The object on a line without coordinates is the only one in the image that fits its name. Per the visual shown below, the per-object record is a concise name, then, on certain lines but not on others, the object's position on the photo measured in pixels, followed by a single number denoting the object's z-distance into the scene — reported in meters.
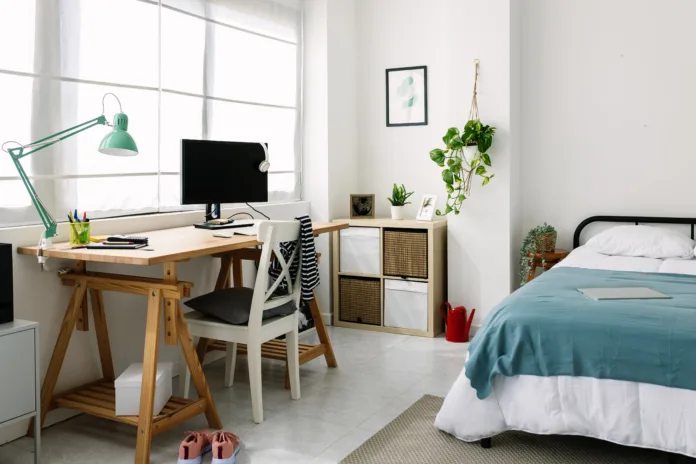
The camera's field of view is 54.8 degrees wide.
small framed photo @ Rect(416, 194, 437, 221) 4.66
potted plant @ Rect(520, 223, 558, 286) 4.36
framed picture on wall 4.95
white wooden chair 3.04
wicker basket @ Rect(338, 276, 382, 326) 4.74
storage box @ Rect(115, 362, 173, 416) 2.75
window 2.96
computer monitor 3.51
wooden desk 2.64
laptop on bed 2.79
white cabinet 2.44
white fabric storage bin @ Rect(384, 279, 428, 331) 4.58
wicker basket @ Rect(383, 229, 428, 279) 4.54
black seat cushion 3.08
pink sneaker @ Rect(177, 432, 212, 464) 2.59
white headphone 3.84
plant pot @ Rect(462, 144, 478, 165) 4.44
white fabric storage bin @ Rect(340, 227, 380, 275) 4.71
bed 2.36
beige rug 2.61
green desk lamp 2.71
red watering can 4.39
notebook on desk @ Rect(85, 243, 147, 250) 2.75
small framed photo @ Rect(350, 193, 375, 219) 4.90
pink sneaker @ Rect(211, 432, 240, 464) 2.56
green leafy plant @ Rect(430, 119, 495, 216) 4.32
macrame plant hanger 4.42
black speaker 2.51
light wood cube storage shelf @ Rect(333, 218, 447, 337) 4.55
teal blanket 2.37
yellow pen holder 2.84
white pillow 3.90
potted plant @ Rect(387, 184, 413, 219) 4.77
